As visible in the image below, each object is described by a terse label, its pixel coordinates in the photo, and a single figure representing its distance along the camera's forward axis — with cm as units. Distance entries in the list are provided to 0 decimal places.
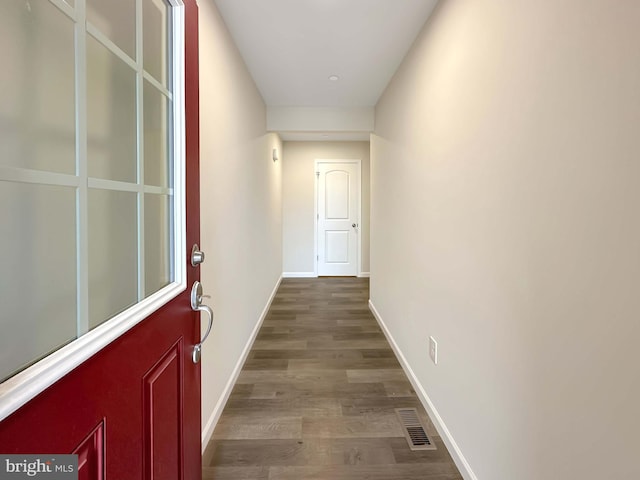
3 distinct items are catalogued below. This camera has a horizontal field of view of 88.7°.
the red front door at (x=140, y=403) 51
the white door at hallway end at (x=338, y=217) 548
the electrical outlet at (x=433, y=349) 180
